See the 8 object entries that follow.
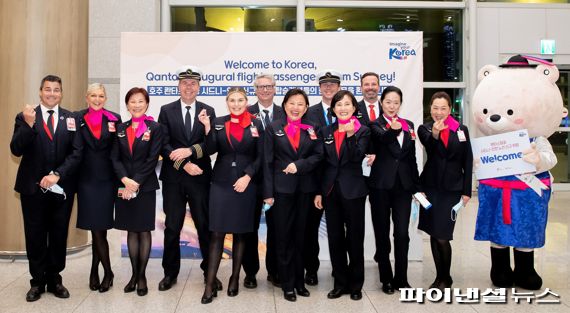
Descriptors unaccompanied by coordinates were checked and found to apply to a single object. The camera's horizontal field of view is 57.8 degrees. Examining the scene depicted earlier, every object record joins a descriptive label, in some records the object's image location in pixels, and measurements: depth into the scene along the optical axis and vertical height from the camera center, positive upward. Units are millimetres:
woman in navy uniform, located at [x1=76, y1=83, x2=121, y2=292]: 3863 -27
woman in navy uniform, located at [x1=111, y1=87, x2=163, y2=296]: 3826 -79
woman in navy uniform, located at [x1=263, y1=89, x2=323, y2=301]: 3750 -116
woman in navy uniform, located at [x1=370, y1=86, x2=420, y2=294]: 3830 -141
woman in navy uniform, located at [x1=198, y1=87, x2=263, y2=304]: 3793 -90
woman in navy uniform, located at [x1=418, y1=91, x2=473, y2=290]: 3859 -57
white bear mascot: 3975 -105
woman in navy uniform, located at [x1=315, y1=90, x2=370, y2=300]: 3699 -198
